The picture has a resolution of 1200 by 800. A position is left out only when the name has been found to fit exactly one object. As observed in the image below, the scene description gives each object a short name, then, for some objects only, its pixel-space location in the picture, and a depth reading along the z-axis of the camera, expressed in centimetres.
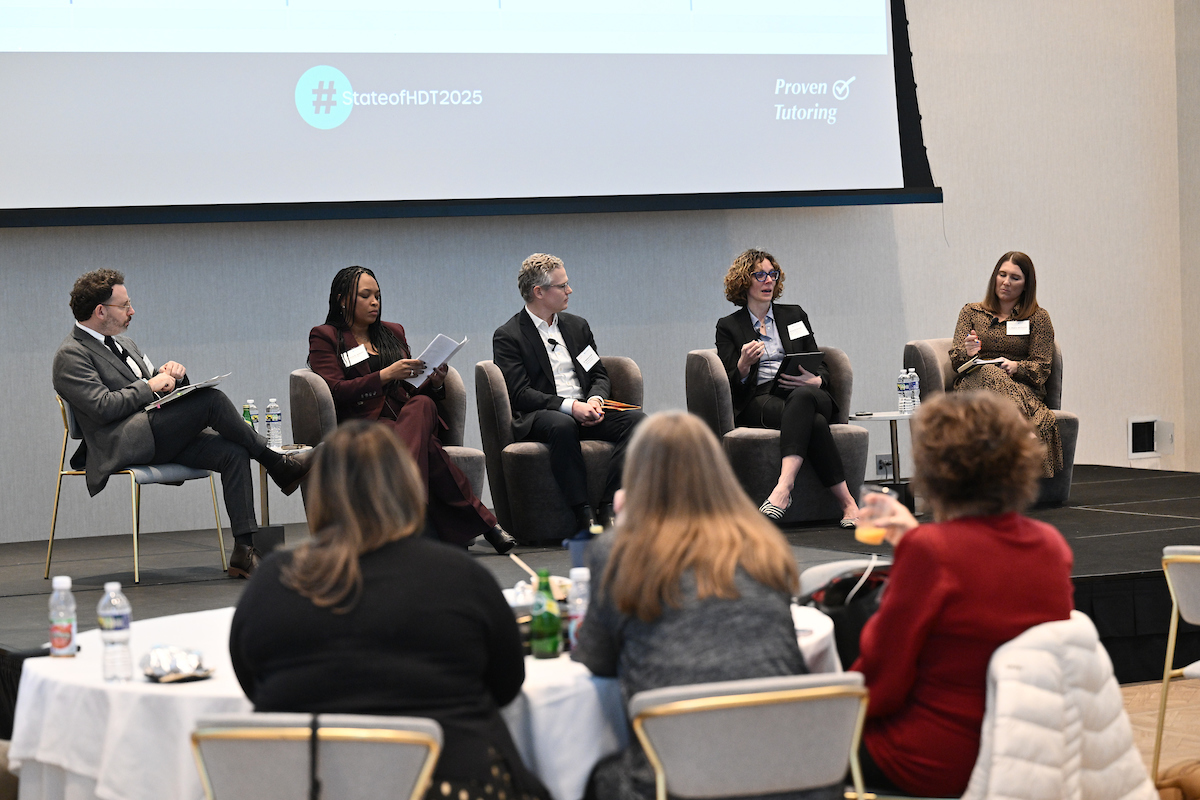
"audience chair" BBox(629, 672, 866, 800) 340
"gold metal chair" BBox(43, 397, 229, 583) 856
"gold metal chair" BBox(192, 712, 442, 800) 326
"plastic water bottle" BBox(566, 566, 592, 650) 439
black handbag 466
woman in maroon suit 934
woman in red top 380
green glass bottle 430
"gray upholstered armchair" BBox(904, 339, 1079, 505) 1090
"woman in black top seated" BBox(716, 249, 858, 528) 1011
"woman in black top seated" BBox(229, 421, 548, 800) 362
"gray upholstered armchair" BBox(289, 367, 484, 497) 930
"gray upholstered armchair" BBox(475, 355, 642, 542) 987
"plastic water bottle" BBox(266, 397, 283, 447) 998
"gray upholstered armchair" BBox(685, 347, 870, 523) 1035
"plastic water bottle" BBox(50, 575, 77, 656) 460
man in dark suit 982
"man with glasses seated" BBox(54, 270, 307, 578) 855
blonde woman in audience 369
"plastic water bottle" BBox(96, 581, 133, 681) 421
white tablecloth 395
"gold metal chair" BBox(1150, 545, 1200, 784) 484
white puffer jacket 370
